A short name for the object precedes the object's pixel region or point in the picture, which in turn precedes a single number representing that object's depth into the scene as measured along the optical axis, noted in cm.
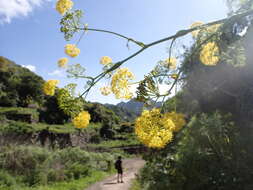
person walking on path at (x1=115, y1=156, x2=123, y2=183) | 1354
